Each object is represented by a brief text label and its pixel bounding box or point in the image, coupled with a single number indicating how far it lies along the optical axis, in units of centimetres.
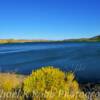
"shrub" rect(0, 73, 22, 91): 348
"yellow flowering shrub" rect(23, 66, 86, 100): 340
